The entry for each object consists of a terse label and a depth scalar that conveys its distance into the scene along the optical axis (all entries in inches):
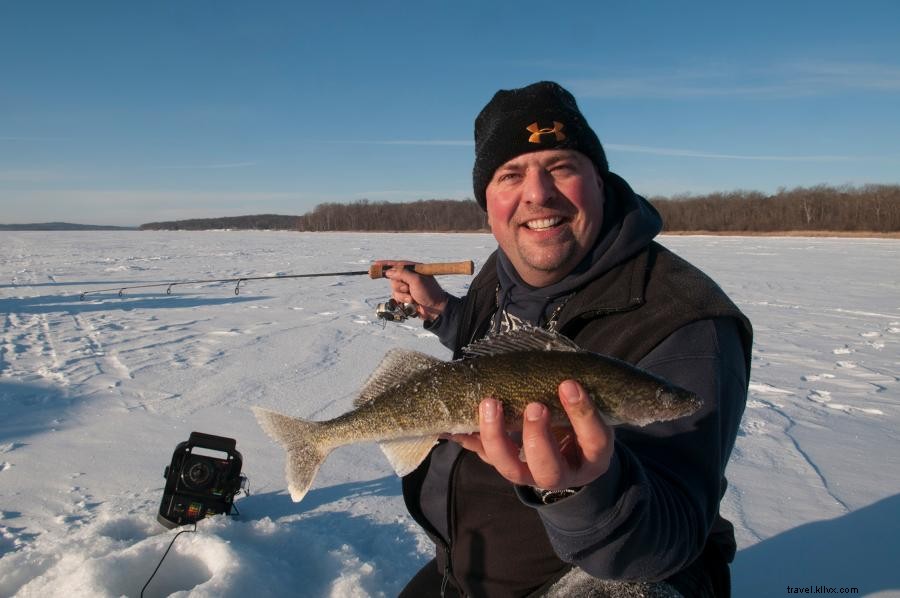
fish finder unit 36.6
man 17.7
